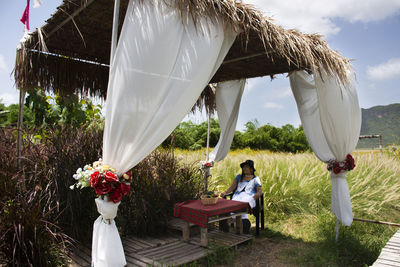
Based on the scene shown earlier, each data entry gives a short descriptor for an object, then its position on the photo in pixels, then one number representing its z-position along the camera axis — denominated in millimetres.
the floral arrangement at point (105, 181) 2281
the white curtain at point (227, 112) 5145
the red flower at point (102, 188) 2297
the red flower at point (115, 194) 2355
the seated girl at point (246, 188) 4227
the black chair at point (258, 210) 4293
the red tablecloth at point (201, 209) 3427
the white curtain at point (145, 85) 2309
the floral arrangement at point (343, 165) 3853
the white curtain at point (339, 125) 3750
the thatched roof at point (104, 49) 2791
